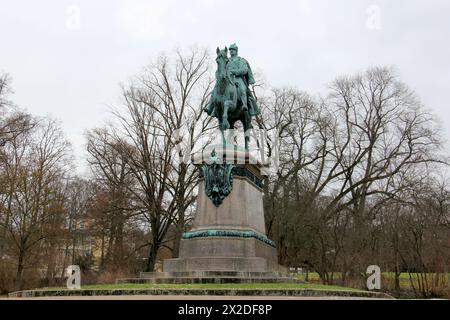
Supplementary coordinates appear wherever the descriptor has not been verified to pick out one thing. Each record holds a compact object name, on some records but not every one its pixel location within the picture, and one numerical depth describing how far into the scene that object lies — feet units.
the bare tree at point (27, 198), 100.78
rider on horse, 57.06
